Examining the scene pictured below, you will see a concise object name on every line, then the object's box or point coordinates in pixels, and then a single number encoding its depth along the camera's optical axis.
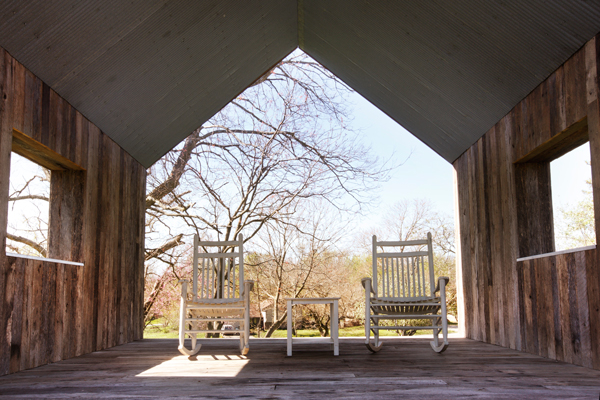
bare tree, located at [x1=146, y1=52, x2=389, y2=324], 8.56
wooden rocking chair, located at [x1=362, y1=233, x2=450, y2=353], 4.04
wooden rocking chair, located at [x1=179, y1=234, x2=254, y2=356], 3.99
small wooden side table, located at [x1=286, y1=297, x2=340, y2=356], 3.92
